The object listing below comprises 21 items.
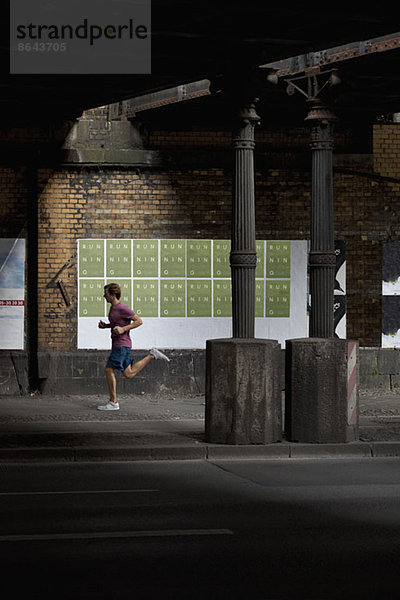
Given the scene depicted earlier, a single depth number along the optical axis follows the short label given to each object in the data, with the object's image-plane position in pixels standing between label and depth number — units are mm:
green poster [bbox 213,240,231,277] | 19500
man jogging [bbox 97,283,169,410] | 16359
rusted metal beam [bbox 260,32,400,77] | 14672
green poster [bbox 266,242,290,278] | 19656
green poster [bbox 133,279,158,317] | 19453
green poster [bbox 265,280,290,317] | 19688
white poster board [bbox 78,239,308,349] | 19281
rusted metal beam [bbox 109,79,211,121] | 17641
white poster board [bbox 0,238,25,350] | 19062
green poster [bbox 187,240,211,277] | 19469
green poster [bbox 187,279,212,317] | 19516
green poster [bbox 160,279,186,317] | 19469
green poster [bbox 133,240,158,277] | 19359
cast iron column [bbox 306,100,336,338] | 14609
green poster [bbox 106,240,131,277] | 19297
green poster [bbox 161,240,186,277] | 19406
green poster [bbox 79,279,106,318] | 19266
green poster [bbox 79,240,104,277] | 19219
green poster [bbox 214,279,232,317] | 19562
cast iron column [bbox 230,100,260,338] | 13594
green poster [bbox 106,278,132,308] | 19438
